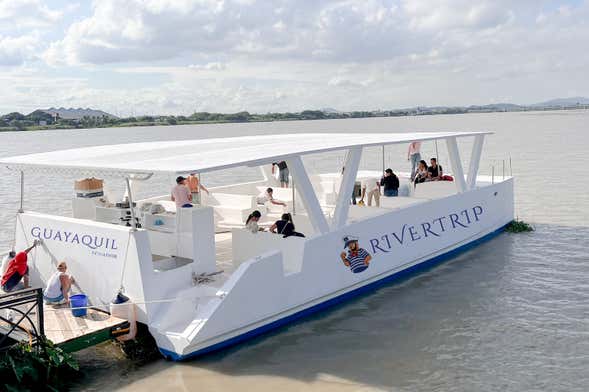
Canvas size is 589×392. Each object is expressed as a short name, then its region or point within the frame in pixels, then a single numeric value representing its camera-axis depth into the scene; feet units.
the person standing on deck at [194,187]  42.68
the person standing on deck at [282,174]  53.72
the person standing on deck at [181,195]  32.79
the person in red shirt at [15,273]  30.25
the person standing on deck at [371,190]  44.16
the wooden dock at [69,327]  25.50
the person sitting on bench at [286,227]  32.78
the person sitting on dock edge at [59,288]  29.04
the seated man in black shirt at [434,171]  51.54
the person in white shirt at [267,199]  44.78
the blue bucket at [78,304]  28.27
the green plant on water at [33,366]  23.70
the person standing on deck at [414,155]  53.93
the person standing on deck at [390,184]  46.73
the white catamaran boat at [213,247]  27.71
